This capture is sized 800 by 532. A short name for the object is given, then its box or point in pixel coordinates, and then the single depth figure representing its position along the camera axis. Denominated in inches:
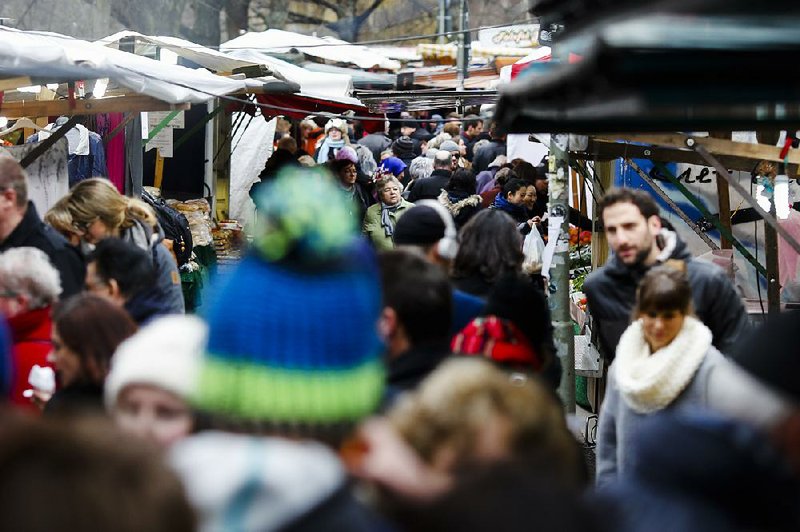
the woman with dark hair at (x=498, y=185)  558.5
